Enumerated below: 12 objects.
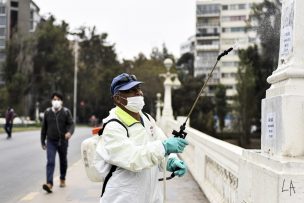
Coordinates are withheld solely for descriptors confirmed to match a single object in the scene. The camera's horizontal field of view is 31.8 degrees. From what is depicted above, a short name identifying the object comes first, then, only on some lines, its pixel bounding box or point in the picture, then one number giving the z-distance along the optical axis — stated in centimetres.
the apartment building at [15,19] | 5800
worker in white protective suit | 384
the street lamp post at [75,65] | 6969
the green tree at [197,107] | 6084
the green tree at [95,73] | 7481
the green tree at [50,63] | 7056
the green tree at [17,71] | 6346
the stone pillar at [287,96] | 353
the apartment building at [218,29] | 9700
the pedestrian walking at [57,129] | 988
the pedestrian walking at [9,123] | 2805
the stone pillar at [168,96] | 2678
